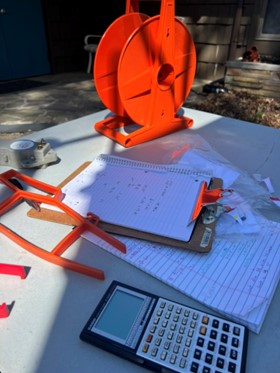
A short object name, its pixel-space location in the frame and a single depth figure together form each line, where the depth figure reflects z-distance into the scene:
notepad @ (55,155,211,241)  0.48
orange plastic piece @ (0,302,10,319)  0.35
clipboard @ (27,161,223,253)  0.44
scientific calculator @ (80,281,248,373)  0.30
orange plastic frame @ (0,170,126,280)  0.42
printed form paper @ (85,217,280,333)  0.36
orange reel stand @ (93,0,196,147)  0.70
